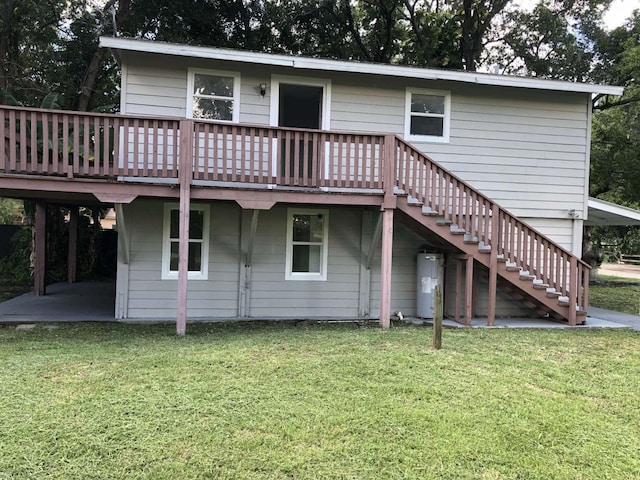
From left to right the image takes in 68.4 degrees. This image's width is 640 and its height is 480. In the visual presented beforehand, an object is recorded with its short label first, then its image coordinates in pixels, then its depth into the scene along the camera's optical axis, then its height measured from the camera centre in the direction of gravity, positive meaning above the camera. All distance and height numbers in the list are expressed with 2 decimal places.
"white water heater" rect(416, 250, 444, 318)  8.63 -0.74
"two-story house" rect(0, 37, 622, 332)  6.97 +0.76
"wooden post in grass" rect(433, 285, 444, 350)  5.66 -1.01
